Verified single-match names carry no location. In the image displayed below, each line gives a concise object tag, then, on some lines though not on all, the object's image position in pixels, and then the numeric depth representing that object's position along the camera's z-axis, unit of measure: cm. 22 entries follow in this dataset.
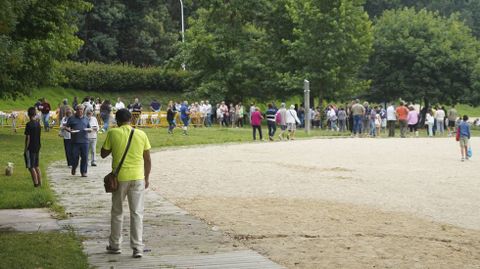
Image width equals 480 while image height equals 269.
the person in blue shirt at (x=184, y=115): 3863
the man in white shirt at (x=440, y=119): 4538
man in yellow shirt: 966
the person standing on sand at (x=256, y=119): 3556
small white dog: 1870
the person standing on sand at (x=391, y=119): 4166
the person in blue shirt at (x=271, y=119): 3619
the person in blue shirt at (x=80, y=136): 1920
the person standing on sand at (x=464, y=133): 2574
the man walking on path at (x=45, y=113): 3709
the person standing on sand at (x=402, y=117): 4025
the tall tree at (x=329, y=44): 5031
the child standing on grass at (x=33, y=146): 1639
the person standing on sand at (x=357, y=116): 3903
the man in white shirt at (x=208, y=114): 4759
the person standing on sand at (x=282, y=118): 3700
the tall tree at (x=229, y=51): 5294
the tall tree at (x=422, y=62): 5759
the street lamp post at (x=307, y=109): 4299
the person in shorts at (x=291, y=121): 3703
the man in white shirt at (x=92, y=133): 2078
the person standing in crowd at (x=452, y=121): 4569
